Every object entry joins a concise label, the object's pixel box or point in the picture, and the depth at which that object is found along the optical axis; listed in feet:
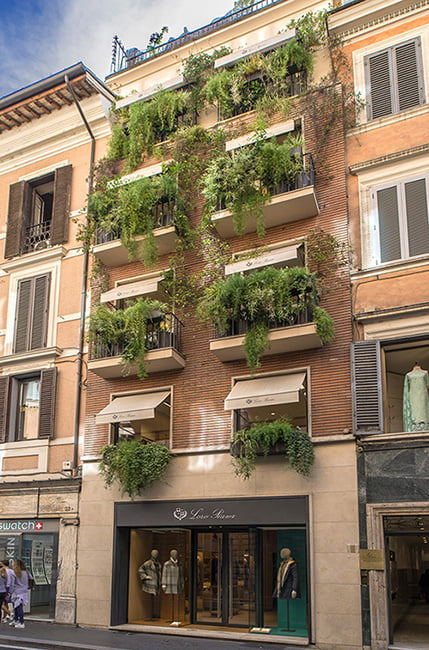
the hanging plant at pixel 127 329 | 53.62
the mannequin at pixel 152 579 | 53.11
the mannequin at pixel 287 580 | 47.09
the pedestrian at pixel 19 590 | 51.08
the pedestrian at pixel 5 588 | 50.96
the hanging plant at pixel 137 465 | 51.37
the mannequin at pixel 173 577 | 52.29
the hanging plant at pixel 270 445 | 45.91
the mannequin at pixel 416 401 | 44.68
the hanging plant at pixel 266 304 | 48.19
